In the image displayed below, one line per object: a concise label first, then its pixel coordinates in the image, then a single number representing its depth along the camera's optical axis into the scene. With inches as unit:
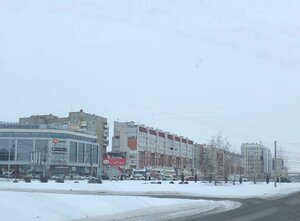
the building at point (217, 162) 3789.4
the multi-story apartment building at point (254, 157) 6579.7
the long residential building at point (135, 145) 7603.4
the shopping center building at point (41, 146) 6565.0
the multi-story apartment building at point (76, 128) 7257.4
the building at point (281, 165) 4004.4
